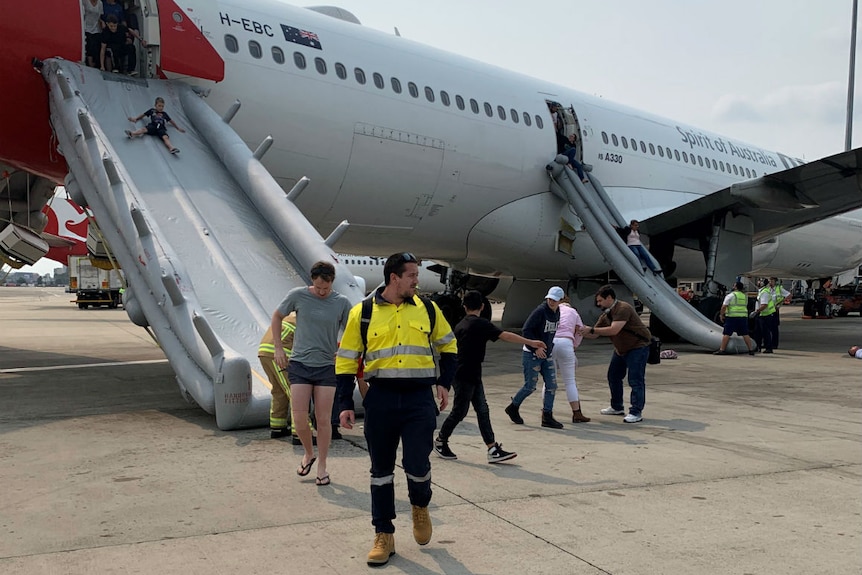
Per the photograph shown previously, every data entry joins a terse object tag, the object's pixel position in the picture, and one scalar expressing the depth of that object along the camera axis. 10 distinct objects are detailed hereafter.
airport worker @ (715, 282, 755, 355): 15.61
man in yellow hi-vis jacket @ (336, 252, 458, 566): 4.51
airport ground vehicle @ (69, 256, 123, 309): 44.81
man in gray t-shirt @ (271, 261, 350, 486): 5.99
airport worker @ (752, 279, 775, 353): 16.39
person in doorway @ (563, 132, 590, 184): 16.44
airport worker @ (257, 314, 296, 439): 7.22
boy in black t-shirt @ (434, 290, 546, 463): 6.80
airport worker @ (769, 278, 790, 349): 16.52
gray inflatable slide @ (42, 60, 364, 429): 7.82
